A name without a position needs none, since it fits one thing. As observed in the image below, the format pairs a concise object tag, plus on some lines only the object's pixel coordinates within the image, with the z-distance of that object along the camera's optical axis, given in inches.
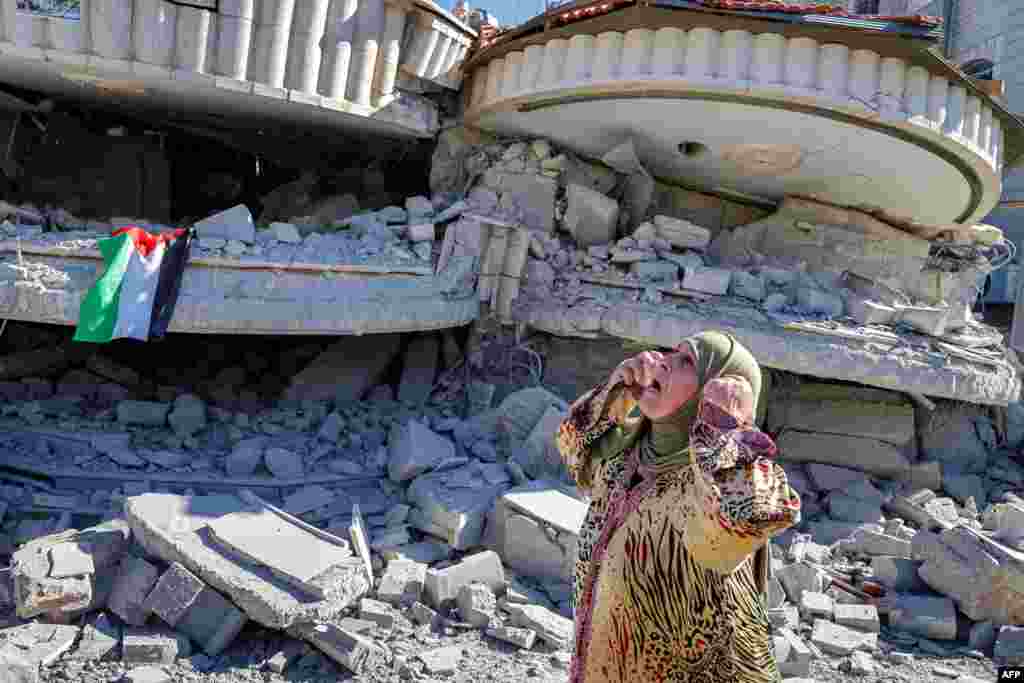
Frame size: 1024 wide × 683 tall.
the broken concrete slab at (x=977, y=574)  224.1
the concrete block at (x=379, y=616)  195.5
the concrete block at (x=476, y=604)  201.5
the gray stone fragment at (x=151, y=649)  178.2
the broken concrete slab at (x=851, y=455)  327.0
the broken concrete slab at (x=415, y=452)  255.3
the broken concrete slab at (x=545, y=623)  195.6
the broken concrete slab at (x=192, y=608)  184.5
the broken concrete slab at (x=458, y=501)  227.9
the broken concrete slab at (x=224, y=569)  182.9
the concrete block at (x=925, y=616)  223.3
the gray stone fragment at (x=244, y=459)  257.9
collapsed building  215.3
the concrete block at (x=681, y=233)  345.1
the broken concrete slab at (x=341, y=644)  178.1
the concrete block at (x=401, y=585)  204.1
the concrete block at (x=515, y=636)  194.5
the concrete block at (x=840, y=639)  213.0
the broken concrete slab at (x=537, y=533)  219.6
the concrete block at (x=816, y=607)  227.8
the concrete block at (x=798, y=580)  237.7
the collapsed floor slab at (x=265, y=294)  251.1
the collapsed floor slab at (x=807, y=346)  305.4
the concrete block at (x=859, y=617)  224.2
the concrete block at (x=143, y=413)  281.1
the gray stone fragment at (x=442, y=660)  182.9
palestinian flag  251.0
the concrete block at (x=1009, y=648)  212.4
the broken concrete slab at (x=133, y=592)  187.5
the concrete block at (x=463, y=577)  205.5
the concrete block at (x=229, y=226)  277.1
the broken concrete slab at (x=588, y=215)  341.4
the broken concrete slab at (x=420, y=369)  330.3
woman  76.3
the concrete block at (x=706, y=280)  321.7
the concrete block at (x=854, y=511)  292.5
